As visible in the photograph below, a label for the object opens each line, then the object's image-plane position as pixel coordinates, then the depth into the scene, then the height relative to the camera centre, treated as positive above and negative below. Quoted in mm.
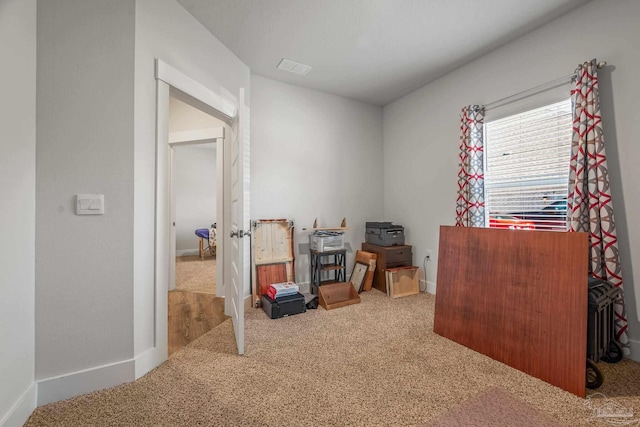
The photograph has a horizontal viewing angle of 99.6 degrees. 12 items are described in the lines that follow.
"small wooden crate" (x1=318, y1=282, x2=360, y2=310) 2887 -923
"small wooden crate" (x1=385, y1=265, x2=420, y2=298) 3215 -818
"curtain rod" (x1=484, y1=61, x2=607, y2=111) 2117 +1078
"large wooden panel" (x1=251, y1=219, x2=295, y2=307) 2977 -471
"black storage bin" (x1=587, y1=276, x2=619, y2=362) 1589 -624
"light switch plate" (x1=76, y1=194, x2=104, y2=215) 1510 +42
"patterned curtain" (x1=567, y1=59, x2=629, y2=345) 1830 +188
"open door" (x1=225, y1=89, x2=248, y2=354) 1915 -69
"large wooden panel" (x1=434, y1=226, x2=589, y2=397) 1555 -565
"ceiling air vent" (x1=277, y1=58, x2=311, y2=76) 2824 +1577
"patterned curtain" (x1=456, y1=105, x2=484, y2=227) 2750 +472
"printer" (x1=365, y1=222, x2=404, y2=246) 3455 -262
